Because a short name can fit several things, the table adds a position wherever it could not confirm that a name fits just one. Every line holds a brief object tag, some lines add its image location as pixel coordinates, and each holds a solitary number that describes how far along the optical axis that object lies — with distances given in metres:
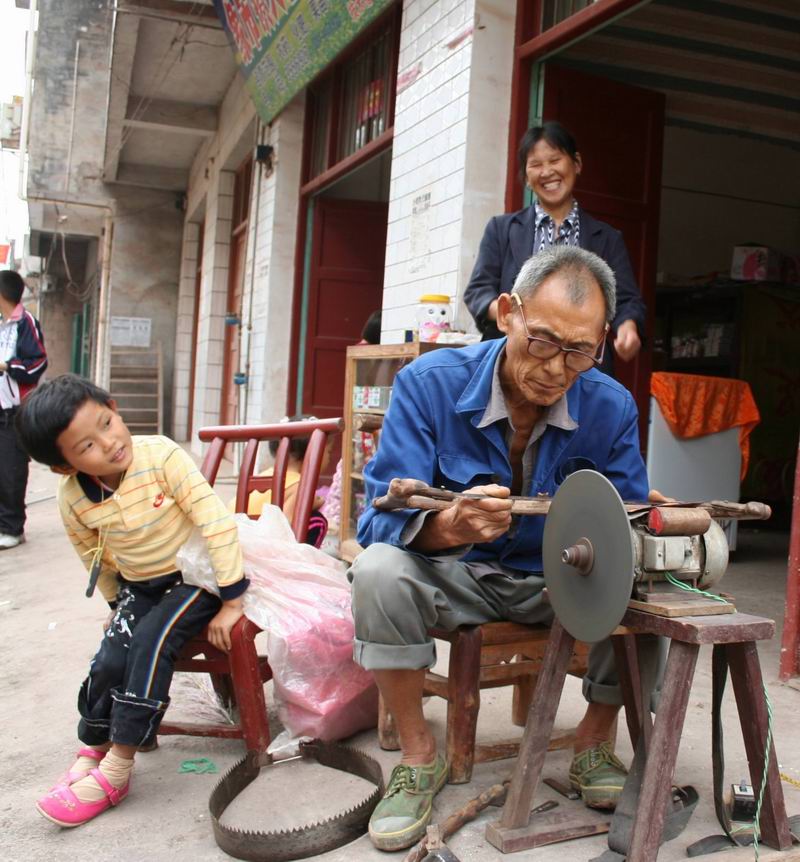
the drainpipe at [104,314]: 13.92
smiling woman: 3.17
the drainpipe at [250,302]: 7.97
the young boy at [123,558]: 2.03
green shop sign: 5.59
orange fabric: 4.95
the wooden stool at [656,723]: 1.58
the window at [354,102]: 6.00
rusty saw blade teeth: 1.79
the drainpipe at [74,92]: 11.21
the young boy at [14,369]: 5.21
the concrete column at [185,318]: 13.49
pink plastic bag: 2.23
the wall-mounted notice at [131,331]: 13.70
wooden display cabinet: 4.37
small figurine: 4.18
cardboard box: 6.64
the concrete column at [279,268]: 7.45
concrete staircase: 13.71
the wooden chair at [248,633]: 2.17
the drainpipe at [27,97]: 10.69
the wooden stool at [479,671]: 2.03
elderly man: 1.86
